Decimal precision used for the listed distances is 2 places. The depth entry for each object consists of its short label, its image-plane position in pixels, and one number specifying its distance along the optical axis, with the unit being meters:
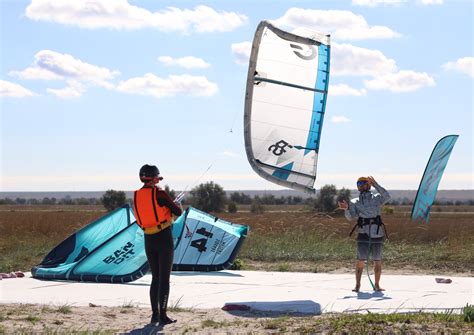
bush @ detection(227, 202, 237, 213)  61.28
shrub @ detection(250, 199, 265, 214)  65.81
